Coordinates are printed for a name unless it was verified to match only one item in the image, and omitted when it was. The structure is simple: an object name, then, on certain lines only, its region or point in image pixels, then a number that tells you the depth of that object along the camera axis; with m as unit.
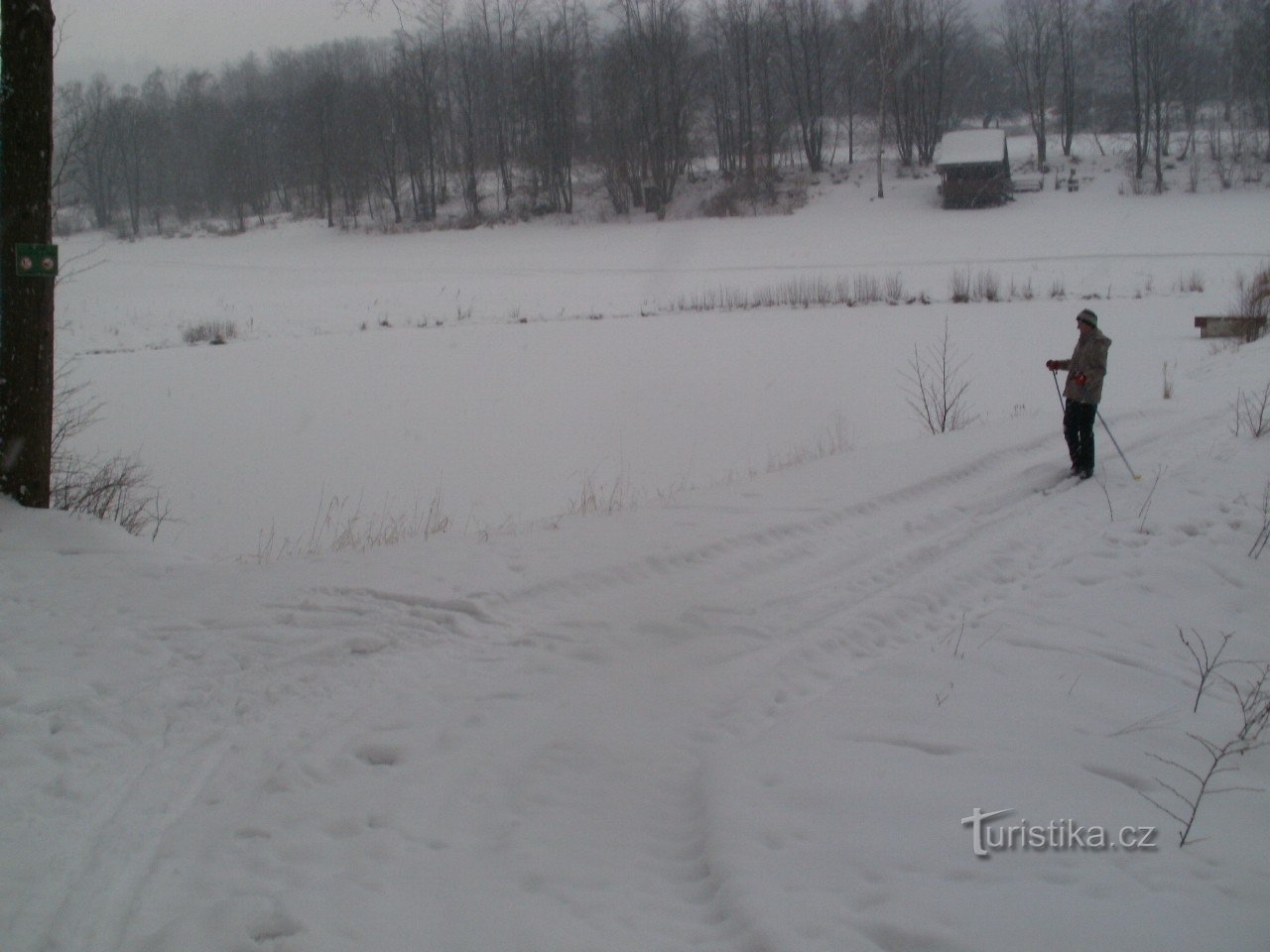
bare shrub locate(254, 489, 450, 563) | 8.02
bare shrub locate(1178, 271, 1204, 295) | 25.67
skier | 8.16
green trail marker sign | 6.84
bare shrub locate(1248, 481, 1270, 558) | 6.47
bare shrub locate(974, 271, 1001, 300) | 26.48
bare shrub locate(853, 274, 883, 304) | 27.19
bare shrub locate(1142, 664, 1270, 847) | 3.70
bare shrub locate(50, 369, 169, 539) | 8.43
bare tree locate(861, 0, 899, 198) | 53.12
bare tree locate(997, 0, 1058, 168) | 57.84
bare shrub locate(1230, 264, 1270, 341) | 17.14
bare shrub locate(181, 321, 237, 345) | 24.03
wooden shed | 47.22
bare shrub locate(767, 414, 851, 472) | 10.66
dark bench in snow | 17.12
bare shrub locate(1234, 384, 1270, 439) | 9.06
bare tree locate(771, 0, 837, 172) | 59.00
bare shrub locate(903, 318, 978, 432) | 12.92
